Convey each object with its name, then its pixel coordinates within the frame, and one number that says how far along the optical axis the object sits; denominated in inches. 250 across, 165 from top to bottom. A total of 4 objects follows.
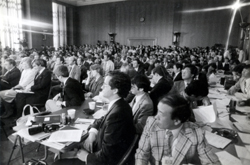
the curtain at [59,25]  625.6
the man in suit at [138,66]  252.5
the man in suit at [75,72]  207.3
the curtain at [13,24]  411.0
